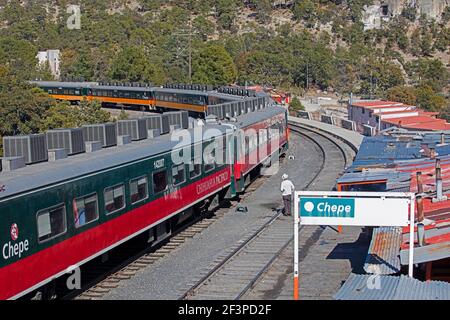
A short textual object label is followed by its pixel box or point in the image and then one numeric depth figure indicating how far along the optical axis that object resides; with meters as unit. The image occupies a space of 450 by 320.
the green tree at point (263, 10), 139.75
